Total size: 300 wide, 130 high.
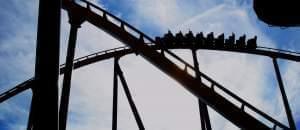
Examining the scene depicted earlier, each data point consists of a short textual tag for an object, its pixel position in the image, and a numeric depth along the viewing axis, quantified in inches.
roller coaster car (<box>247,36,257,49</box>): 465.4
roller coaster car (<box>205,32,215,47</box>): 454.0
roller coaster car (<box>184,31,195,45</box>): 448.7
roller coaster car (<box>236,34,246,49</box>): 466.3
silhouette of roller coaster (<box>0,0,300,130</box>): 111.7
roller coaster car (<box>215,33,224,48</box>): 458.9
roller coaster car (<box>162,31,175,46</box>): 448.5
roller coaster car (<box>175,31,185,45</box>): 449.7
